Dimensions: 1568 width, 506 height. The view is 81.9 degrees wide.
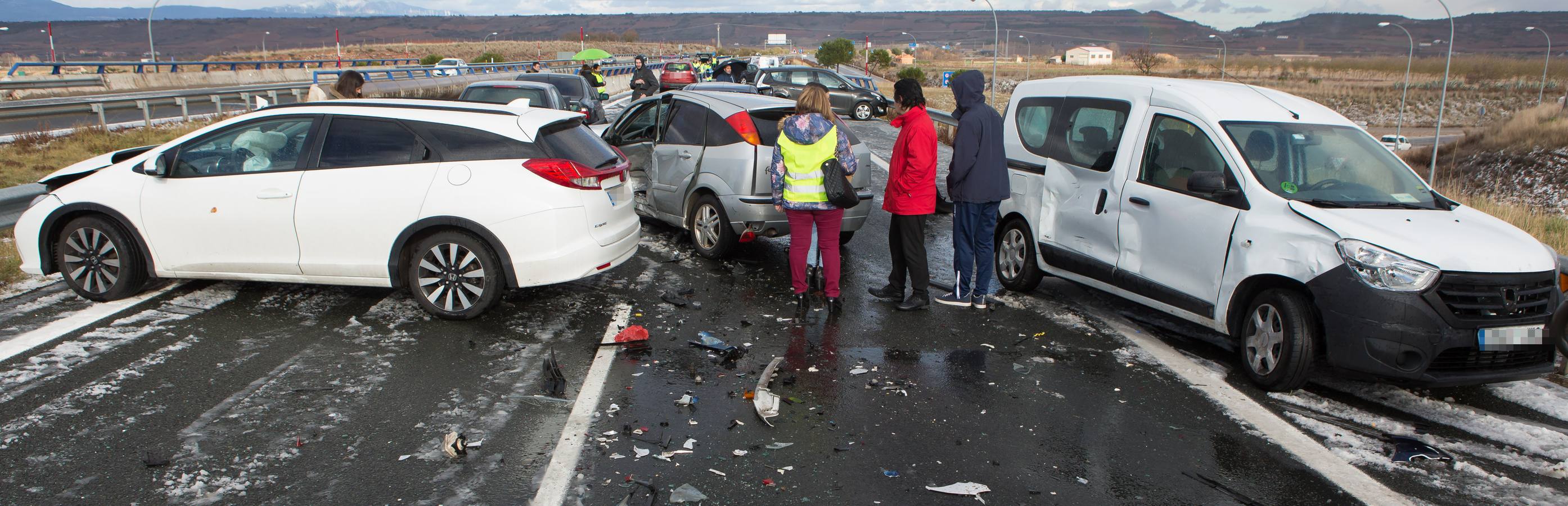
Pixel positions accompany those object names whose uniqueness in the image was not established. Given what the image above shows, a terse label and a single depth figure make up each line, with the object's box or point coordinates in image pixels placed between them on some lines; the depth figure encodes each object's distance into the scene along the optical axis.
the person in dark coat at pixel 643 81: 24.03
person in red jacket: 6.46
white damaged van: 4.60
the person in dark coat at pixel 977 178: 6.51
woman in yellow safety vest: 6.45
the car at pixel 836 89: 28.12
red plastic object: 5.78
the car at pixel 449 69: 37.91
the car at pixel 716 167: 7.92
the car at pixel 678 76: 32.62
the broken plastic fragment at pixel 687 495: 3.67
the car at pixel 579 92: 17.50
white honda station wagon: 5.97
